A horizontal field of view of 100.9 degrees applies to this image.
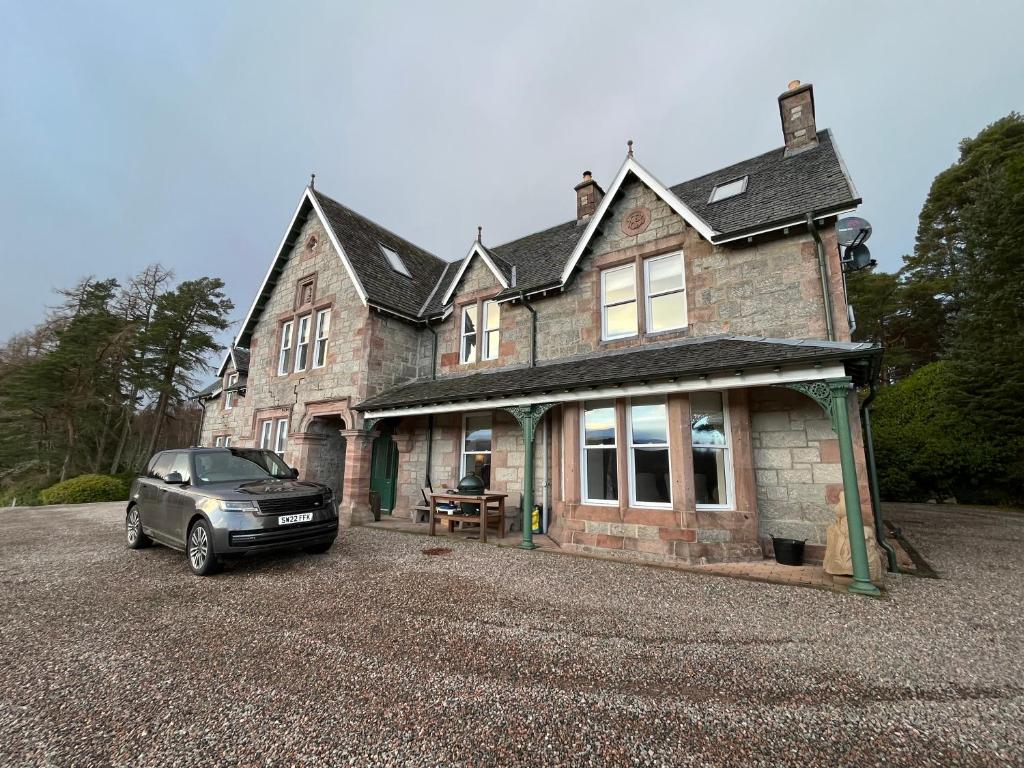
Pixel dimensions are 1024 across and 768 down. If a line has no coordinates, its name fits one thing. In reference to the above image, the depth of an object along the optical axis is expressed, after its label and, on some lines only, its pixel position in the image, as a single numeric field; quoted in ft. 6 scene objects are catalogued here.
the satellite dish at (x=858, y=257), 29.09
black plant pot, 22.99
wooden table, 30.48
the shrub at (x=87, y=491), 61.57
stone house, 24.49
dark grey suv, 21.15
